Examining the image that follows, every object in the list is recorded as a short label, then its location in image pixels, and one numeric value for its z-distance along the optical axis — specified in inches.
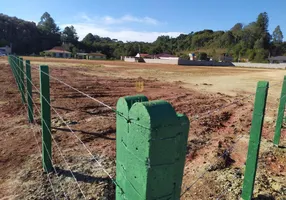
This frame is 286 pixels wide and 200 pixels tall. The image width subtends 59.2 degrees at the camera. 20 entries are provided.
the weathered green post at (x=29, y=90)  199.7
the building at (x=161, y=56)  3547.0
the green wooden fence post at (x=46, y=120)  130.9
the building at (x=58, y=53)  3388.3
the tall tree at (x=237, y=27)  5912.9
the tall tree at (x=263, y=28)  4574.3
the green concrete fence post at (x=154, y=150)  39.9
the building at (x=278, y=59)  3321.9
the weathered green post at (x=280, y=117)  167.3
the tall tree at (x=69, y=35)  4611.2
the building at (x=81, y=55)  3469.0
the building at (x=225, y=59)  3472.4
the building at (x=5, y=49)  2906.0
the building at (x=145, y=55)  3402.3
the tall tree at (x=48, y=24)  5194.9
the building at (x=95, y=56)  3428.4
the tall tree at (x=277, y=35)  4980.6
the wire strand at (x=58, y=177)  112.6
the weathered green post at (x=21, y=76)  266.2
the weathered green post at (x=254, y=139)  101.3
